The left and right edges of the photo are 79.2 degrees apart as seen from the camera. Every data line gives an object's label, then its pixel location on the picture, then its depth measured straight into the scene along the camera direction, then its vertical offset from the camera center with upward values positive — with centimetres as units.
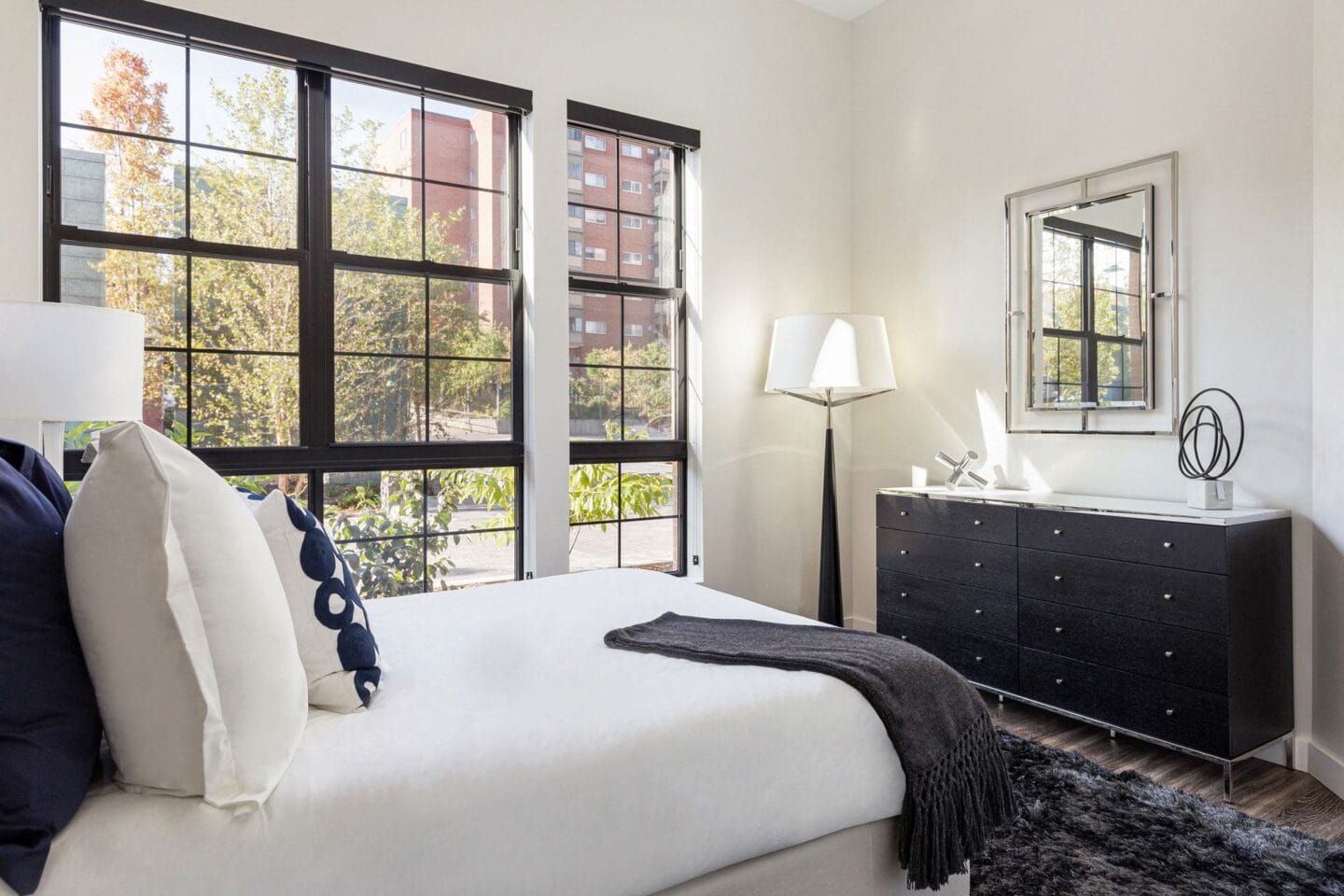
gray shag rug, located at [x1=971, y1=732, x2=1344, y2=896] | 192 -105
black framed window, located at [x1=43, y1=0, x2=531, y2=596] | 262 +64
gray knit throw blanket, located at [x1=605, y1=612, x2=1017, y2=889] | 151 -57
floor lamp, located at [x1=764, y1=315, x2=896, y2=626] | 365 +34
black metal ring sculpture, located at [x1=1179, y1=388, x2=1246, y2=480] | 275 -2
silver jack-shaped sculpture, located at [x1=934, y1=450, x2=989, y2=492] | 359 -13
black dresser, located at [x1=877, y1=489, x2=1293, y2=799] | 245 -59
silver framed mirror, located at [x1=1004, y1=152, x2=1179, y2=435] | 300 +53
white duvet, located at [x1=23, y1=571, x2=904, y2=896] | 104 -52
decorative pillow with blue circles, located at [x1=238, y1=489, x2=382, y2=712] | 140 -31
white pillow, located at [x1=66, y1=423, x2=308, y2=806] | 105 -25
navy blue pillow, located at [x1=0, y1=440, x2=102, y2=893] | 94 -31
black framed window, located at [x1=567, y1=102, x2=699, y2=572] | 357 +45
